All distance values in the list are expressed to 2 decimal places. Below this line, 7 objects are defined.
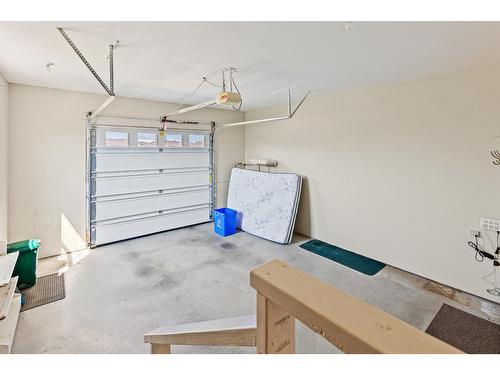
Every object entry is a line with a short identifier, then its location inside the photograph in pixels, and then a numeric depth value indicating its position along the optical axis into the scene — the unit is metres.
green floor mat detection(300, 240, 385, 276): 3.49
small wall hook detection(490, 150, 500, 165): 2.59
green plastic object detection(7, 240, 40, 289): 2.94
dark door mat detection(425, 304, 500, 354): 2.12
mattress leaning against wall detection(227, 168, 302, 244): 4.44
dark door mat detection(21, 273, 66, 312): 2.67
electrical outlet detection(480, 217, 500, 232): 2.62
